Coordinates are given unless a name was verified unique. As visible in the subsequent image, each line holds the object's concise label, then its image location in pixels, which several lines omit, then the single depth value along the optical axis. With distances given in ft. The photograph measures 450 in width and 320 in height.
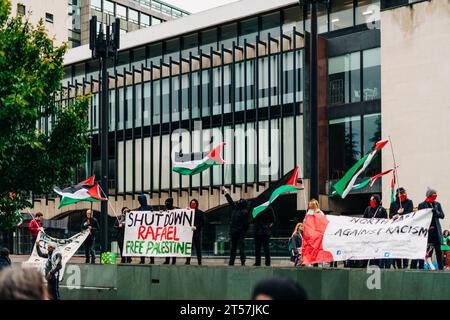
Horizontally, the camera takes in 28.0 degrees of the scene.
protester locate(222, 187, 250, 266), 58.54
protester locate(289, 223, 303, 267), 69.34
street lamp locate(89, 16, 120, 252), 73.67
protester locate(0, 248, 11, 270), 57.41
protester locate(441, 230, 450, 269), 73.20
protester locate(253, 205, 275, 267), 57.82
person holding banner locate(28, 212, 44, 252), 75.52
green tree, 79.05
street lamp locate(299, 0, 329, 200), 53.98
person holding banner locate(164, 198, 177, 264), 62.85
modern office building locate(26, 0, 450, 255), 123.13
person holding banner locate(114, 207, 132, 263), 67.67
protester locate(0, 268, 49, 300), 12.35
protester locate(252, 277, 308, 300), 12.15
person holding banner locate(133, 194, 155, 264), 65.10
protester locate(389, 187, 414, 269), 50.70
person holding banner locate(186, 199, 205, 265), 61.62
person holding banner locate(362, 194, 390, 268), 53.06
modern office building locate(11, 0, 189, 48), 262.26
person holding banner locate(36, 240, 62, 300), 60.75
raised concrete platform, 44.01
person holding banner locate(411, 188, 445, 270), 48.75
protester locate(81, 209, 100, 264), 73.36
